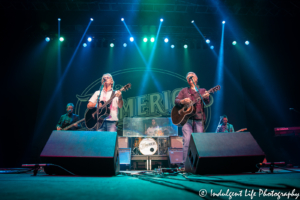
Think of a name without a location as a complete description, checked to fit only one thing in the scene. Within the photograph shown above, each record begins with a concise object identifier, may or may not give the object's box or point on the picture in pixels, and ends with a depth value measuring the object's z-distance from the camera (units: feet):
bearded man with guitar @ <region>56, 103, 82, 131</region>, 18.13
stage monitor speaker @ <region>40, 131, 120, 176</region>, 7.43
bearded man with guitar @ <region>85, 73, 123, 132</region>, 12.57
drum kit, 19.33
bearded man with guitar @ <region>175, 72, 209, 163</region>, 11.85
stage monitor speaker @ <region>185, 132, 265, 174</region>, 7.75
